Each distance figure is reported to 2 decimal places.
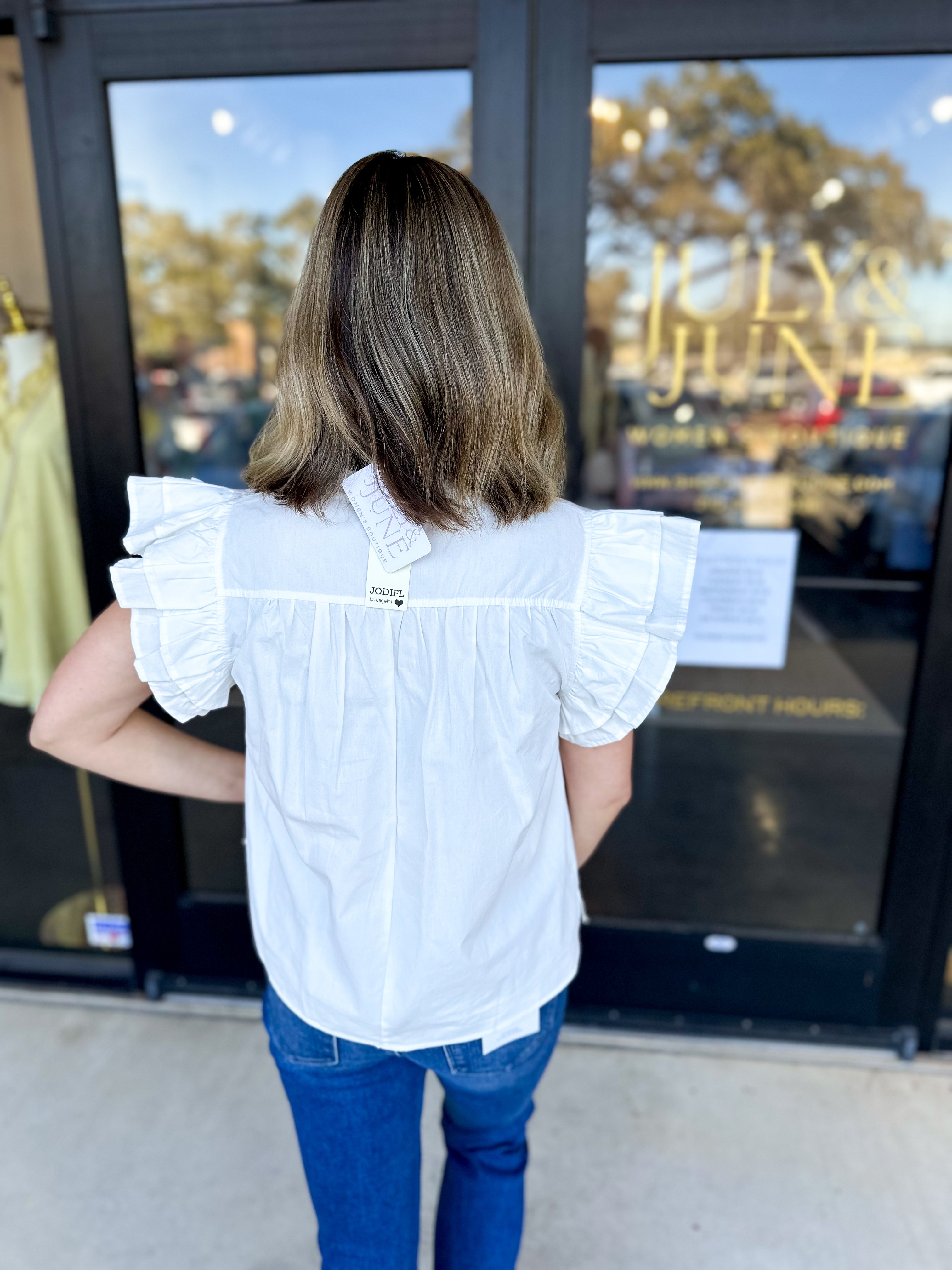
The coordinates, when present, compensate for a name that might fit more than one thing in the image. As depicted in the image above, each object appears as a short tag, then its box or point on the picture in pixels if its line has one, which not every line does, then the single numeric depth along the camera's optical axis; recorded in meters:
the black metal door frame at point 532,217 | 1.67
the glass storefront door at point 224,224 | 1.88
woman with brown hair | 0.88
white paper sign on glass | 1.99
